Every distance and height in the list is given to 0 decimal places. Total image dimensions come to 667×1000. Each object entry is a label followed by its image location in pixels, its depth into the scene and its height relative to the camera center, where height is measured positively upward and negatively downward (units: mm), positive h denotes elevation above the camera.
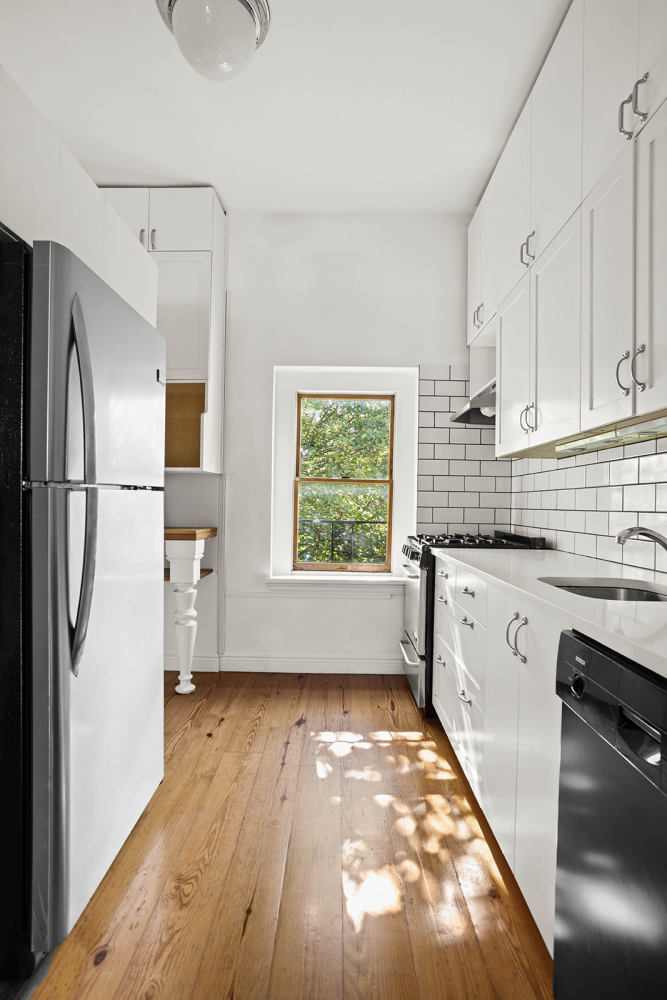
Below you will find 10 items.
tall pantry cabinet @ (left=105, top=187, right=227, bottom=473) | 3303 +1335
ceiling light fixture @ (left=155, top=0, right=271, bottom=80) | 1809 +1486
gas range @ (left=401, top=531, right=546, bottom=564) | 2898 -197
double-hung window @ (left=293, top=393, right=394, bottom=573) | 3816 +109
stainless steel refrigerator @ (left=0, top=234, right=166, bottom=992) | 1290 -198
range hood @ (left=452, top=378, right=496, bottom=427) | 2945 +525
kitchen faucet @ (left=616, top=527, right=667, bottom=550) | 1394 -68
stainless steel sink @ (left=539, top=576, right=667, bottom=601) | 1636 -233
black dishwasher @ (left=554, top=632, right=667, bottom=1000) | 808 -520
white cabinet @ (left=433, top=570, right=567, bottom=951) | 1302 -631
